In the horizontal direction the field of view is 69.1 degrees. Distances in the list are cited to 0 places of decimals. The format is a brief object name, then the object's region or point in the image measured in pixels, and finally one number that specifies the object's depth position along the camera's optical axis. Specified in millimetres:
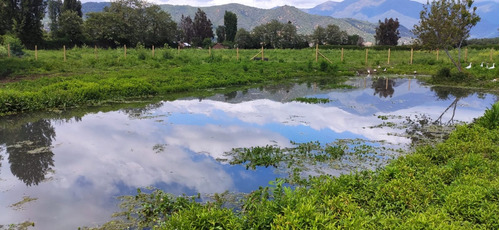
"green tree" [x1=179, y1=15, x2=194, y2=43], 85750
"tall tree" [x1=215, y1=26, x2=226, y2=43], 84938
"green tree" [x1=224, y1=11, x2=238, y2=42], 81375
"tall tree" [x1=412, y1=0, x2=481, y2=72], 20922
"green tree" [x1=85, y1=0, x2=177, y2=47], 51875
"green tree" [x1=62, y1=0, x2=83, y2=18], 71206
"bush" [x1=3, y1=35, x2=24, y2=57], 27303
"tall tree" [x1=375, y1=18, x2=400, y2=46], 71312
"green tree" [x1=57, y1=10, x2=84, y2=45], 51062
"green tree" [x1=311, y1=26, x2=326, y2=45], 73375
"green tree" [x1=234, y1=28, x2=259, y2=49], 69438
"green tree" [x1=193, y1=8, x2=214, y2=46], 84188
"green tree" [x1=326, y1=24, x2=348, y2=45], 72406
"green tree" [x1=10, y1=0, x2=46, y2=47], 41219
